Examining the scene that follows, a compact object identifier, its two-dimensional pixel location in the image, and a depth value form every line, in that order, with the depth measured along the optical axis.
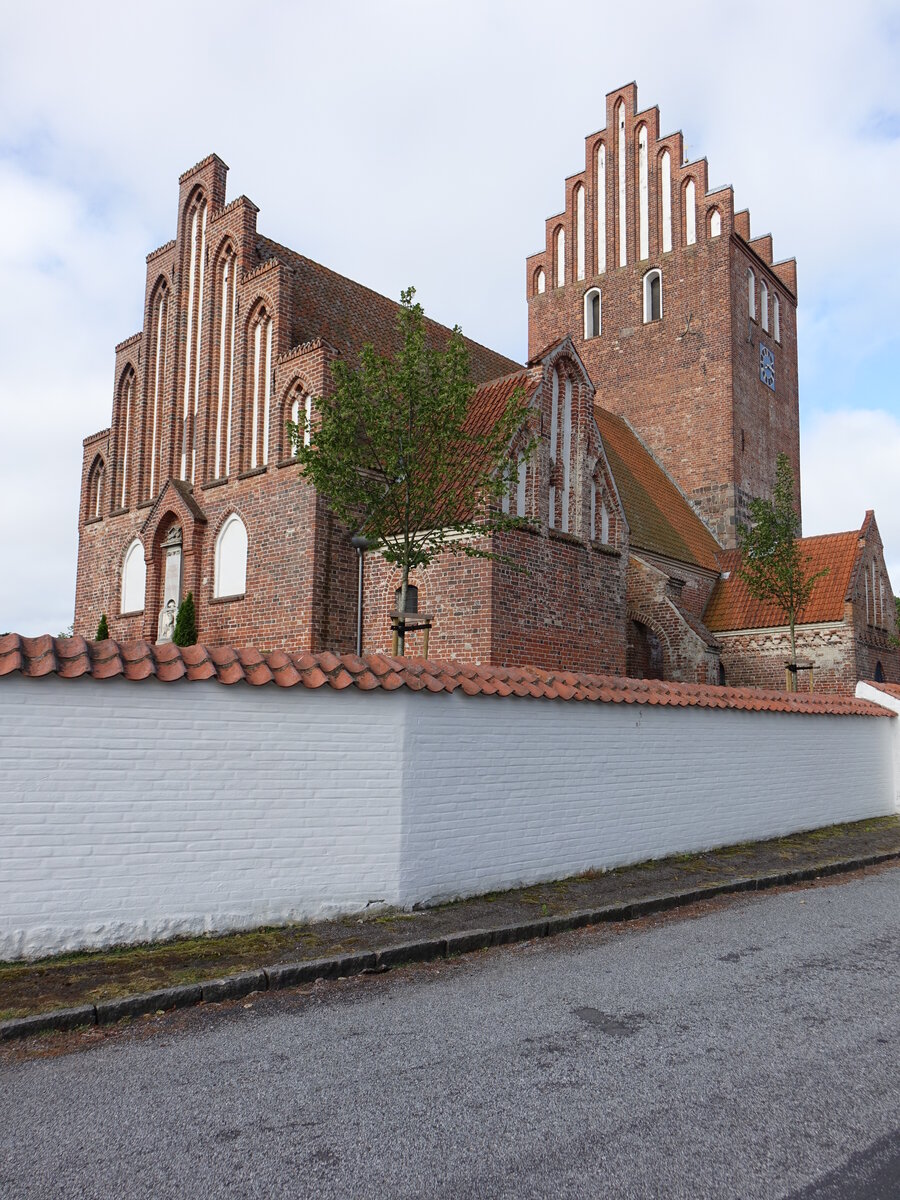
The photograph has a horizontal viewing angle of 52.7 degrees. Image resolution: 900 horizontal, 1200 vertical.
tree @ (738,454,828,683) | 20.78
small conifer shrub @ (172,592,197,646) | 16.86
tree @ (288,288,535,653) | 11.07
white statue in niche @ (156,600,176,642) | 17.64
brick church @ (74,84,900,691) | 15.37
